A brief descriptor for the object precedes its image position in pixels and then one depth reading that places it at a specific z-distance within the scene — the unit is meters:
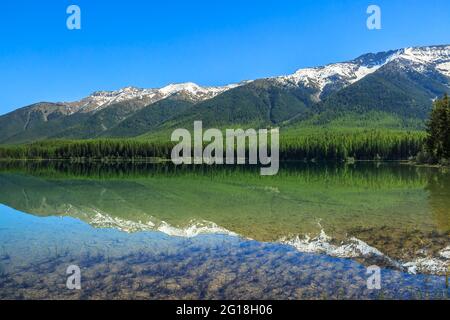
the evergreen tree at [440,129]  94.40
